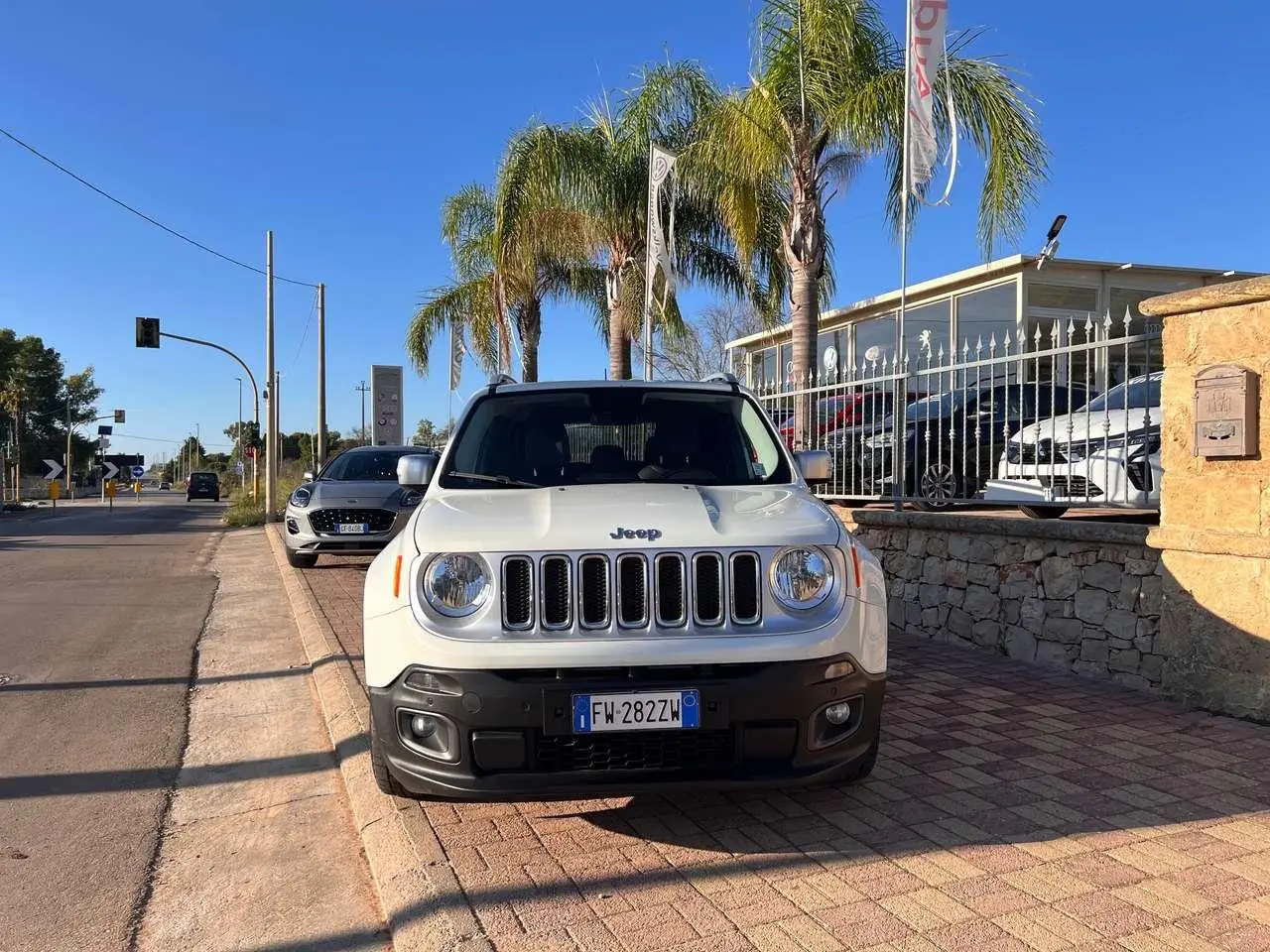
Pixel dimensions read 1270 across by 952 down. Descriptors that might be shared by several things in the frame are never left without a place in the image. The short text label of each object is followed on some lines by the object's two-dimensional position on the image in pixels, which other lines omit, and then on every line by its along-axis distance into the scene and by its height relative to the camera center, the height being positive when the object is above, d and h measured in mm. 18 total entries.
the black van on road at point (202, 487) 49697 -409
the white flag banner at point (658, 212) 11734 +3416
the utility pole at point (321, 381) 25141 +2654
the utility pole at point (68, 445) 55519 +2132
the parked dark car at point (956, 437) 6266 +332
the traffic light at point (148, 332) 23734 +3744
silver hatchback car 11156 -428
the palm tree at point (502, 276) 16688 +4131
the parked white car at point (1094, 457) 5691 +158
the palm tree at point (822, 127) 10031 +3977
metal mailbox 4625 +345
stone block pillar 4652 -247
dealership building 19516 +4099
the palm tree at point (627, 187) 14906 +4932
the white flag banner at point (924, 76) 8102 +3533
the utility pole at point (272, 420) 22205 +1434
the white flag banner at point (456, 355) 21703 +2914
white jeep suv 3035 -562
